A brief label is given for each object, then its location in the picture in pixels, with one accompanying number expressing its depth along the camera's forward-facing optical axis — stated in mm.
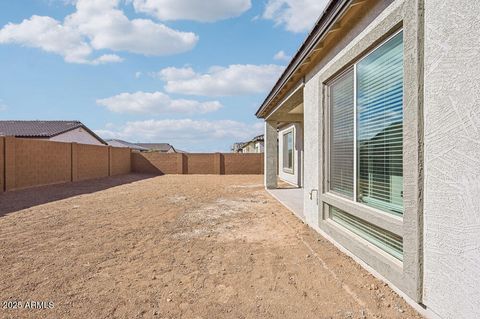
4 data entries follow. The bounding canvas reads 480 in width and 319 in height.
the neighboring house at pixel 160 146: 60862
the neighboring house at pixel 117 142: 52412
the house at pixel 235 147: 52484
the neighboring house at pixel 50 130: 24069
